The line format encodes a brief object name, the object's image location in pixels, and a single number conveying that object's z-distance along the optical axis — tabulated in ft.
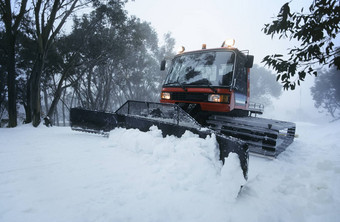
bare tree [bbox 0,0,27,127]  28.86
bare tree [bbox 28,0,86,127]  30.48
